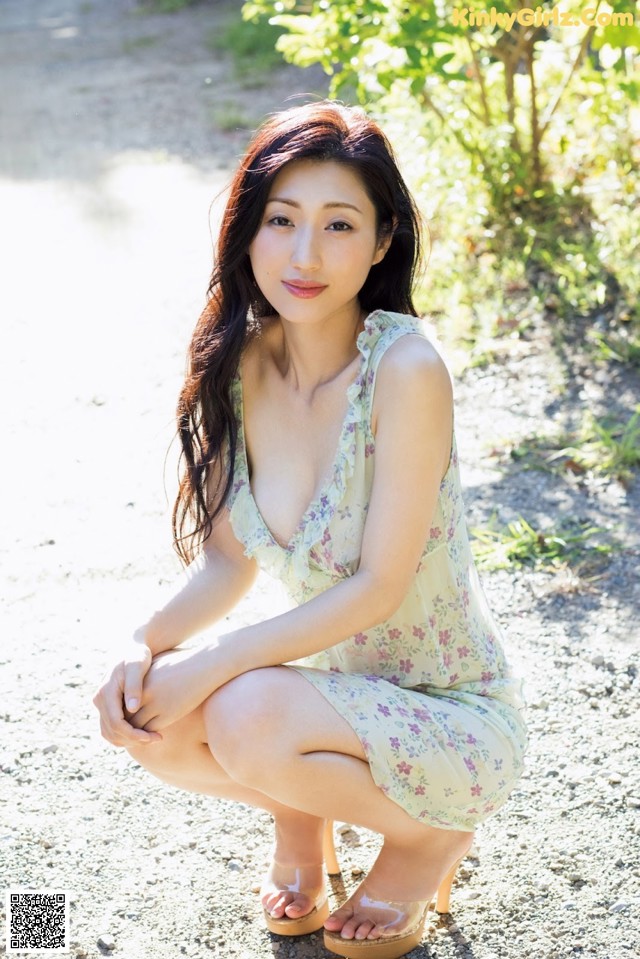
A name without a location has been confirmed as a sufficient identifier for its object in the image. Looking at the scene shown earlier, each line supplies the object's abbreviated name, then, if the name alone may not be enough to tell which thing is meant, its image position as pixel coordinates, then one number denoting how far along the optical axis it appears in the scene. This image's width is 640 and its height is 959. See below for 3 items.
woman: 2.03
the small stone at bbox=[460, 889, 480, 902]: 2.28
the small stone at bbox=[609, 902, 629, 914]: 2.21
